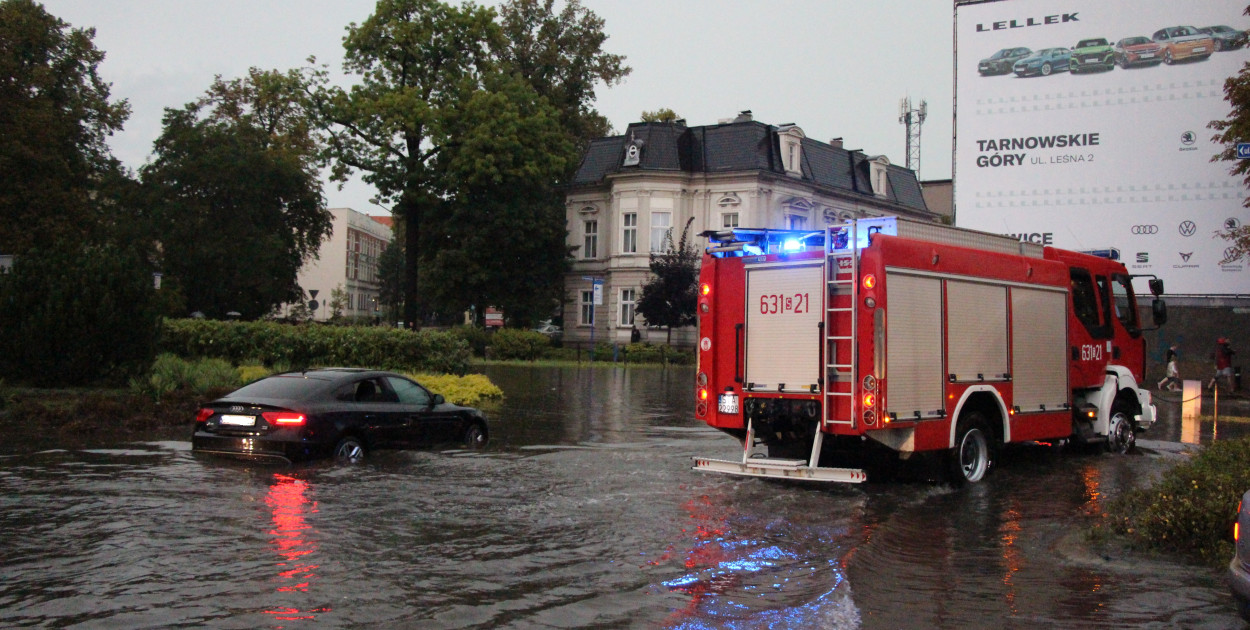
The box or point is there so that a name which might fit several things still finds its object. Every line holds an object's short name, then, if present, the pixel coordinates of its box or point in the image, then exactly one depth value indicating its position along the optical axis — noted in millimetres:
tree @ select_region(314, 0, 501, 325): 44938
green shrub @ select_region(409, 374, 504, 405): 21328
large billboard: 28156
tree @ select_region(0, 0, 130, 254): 38312
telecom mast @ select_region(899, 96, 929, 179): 81062
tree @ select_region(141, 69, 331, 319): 49750
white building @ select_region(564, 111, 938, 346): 52125
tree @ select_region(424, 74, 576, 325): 46812
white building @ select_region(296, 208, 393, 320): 101000
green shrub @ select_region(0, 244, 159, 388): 17953
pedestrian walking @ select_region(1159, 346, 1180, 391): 30494
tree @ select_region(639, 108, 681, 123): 62156
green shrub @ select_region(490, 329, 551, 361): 44562
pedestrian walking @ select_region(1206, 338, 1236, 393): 29672
